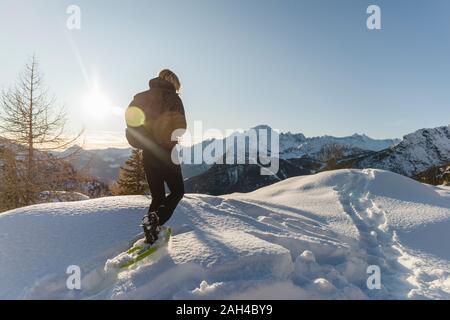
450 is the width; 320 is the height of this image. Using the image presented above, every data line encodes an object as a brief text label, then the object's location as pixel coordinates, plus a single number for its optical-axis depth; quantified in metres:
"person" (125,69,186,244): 5.26
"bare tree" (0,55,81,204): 22.39
